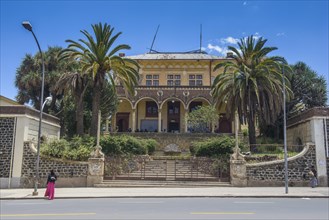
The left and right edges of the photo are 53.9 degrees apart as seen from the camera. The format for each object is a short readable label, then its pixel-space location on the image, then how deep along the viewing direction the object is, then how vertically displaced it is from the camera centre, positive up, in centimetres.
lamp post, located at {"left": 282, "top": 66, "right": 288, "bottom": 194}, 1799 -71
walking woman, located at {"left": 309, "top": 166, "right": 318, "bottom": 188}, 2131 -95
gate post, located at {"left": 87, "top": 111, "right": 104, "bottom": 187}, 2180 -71
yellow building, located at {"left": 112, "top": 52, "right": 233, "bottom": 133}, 4166 +856
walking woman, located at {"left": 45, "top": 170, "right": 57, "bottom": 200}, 1588 -129
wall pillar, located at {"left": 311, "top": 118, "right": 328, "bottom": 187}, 2247 +94
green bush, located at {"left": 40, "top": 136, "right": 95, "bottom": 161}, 2269 +73
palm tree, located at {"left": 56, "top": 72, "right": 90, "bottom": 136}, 2705 +619
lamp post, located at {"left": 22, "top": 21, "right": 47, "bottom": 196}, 1717 +702
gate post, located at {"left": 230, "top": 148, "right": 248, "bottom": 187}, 2170 -65
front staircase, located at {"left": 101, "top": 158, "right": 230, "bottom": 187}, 2181 -108
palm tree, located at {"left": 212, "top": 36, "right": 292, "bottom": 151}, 2722 +651
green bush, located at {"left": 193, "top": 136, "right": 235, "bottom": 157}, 2458 +114
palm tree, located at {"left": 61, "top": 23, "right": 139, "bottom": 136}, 2722 +859
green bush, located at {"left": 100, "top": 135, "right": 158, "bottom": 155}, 2530 +121
